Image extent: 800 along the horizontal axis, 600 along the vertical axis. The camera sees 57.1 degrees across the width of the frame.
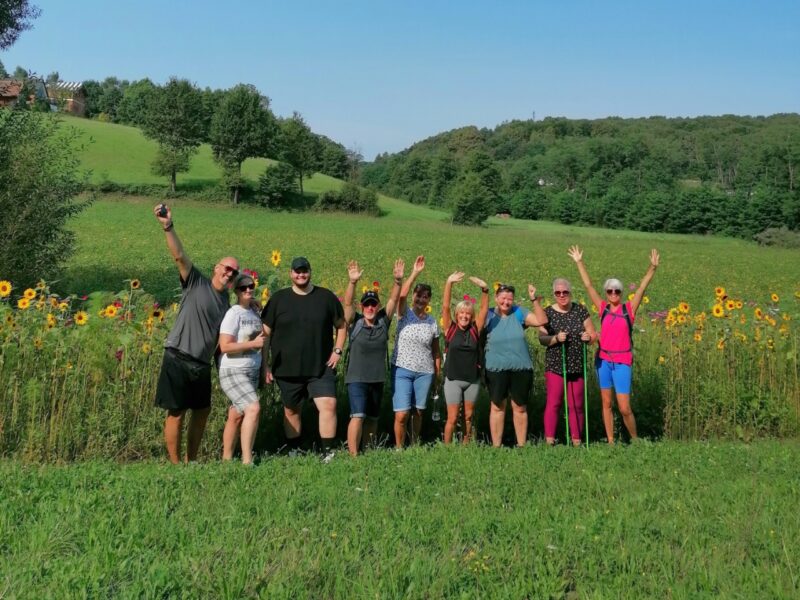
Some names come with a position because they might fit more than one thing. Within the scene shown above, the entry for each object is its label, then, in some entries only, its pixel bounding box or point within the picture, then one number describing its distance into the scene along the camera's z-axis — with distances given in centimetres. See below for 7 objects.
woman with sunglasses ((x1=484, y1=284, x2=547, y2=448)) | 717
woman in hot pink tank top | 745
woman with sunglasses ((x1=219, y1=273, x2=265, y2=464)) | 613
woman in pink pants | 741
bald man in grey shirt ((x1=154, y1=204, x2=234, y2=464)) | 607
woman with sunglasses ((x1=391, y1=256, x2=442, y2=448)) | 705
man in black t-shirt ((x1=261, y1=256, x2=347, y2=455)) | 660
